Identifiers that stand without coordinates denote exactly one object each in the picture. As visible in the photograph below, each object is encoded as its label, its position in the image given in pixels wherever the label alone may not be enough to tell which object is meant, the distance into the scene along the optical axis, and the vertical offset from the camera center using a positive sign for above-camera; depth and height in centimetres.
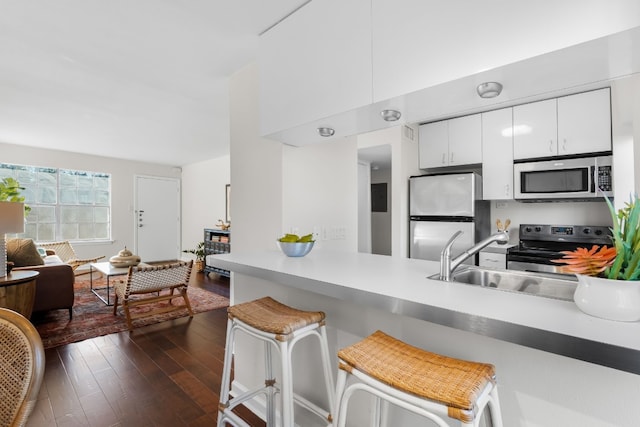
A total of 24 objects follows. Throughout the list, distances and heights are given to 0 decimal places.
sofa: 329 -63
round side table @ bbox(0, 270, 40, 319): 272 -66
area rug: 297 -111
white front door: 675 -2
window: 550 +30
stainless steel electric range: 284 -27
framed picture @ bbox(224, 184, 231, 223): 616 +27
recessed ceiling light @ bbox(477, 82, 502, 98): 114 +47
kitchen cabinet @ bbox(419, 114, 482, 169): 348 +85
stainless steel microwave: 273 +33
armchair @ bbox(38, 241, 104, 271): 513 -52
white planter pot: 71 -20
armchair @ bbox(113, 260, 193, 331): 315 -71
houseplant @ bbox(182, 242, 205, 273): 605 -84
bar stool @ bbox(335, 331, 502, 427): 71 -41
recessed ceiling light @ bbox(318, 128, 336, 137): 174 +48
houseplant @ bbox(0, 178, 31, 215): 366 +32
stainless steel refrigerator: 324 +3
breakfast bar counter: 66 -28
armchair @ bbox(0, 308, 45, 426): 80 -39
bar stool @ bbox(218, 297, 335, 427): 117 -49
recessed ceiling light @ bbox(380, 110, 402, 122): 146 +48
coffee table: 374 -65
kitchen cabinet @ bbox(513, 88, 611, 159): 278 +84
